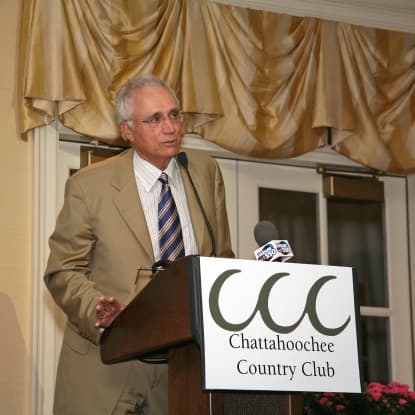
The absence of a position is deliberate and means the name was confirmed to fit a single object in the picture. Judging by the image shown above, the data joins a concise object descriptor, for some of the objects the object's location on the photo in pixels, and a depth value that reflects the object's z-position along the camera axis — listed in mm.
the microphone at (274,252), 3866
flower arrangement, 6385
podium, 3541
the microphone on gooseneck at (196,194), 4783
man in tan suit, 4702
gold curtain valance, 6957
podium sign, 3544
